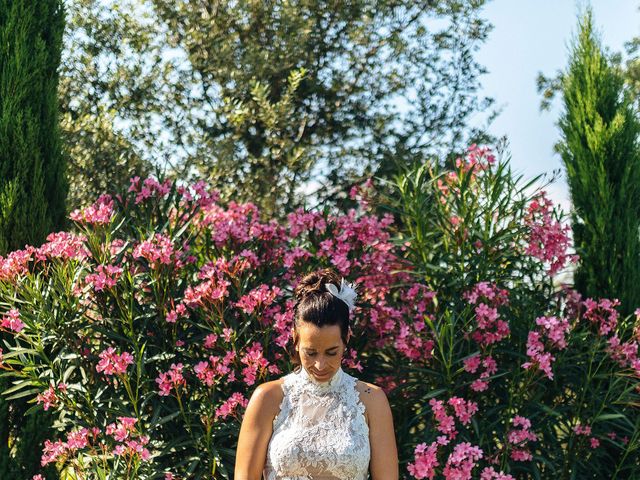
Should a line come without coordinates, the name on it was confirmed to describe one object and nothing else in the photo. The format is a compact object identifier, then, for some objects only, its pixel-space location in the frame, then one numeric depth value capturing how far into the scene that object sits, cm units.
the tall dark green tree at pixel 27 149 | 522
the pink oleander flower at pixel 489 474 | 433
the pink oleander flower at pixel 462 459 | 423
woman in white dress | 308
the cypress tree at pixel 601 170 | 586
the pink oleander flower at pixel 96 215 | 458
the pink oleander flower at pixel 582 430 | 476
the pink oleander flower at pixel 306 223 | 512
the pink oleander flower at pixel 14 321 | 442
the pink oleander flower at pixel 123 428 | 411
